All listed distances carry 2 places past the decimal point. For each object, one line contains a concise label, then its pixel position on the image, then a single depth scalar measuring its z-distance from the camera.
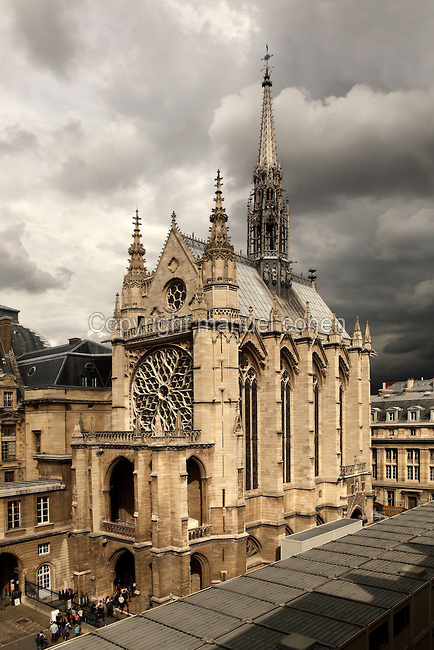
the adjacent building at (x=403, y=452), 62.47
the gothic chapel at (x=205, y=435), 34.66
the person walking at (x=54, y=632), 29.41
